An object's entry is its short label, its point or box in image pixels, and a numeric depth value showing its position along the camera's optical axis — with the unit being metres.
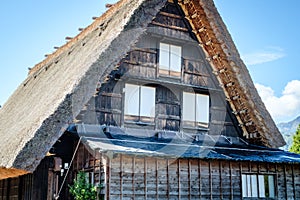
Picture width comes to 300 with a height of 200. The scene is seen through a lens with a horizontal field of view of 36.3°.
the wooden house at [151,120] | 10.53
